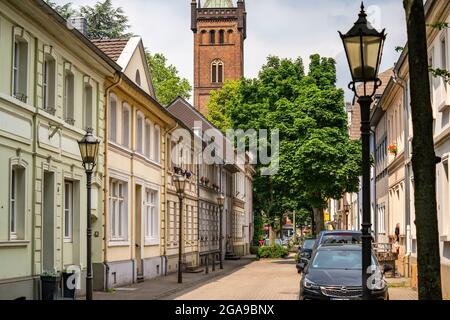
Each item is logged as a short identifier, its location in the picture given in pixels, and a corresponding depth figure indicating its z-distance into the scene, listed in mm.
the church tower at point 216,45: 111625
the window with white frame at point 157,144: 33662
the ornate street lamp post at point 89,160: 17094
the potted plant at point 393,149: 33062
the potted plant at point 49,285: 18359
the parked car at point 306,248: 35612
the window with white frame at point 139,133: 30386
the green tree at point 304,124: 43438
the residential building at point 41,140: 16969
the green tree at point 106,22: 50406
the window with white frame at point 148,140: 32188
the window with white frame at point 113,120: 26703
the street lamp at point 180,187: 29409
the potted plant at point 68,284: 20266
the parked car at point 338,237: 26141
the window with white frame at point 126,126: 28348
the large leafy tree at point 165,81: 69938
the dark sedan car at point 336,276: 16109
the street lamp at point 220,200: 42591
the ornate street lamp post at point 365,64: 10031
